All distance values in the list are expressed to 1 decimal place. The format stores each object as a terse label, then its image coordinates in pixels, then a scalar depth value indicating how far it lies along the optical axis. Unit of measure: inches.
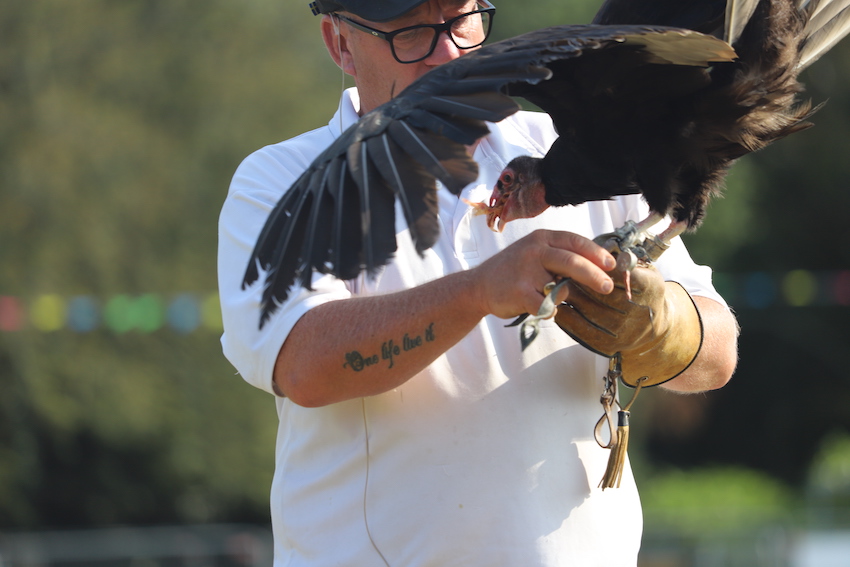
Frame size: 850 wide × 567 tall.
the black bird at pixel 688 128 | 383.8
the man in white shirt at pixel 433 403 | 378.9
